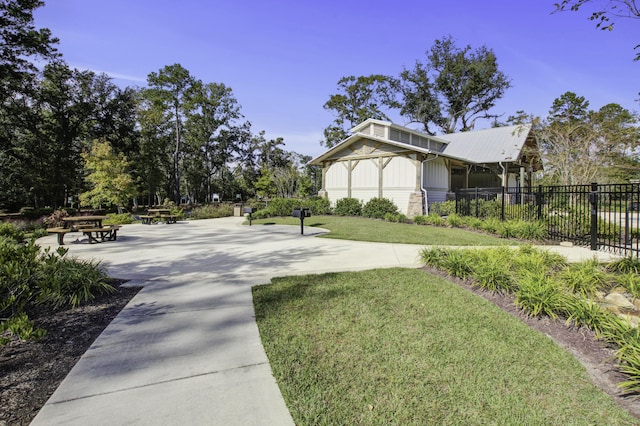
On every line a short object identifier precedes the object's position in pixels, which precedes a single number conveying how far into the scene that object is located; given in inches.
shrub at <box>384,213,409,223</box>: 608.2
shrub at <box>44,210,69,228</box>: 511.3
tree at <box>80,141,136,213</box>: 882.1
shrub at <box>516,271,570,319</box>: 150.3
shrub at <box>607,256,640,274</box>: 213.0
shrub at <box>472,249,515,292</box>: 185.5
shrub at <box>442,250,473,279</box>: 213.2
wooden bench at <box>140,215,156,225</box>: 674.3
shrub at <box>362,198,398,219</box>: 681.6
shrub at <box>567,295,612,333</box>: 134.1
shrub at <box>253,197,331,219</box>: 766.5
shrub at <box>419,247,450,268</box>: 240.0
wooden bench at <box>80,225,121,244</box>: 379.3
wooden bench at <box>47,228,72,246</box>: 367.6
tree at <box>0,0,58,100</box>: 684.1
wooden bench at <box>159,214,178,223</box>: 655.8
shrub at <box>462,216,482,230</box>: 486.0
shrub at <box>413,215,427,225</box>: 572.1
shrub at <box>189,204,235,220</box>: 843.4
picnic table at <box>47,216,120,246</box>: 370.6
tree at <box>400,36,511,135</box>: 1531.7
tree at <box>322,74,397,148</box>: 1400.1
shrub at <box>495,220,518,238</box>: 411.5
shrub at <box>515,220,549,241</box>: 390.1
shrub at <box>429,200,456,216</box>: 628.1
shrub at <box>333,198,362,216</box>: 742.5
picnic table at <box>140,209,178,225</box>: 665.4
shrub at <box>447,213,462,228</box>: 523.1
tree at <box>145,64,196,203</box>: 1177.4
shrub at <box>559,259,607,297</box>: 173.2
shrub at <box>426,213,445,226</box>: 552.0
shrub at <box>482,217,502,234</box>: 439.3
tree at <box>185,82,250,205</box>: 1449.3
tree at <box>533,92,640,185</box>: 714.2
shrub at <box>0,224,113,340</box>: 147.5
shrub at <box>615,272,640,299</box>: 167.8
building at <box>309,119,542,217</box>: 717.3
